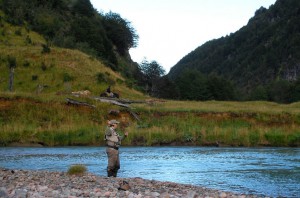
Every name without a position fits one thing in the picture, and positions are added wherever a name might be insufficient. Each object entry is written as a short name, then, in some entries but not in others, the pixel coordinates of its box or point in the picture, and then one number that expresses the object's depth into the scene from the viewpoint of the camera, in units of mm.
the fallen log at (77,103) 38500
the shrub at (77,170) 16734
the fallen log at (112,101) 39312
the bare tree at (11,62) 53344
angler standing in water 16875
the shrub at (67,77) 52406
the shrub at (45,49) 57481
